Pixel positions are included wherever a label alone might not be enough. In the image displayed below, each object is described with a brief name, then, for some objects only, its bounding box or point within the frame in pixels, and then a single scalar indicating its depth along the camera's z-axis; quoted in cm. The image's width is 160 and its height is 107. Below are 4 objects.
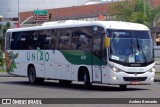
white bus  2494
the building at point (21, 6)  10581
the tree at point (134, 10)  6548
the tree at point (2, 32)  5703
